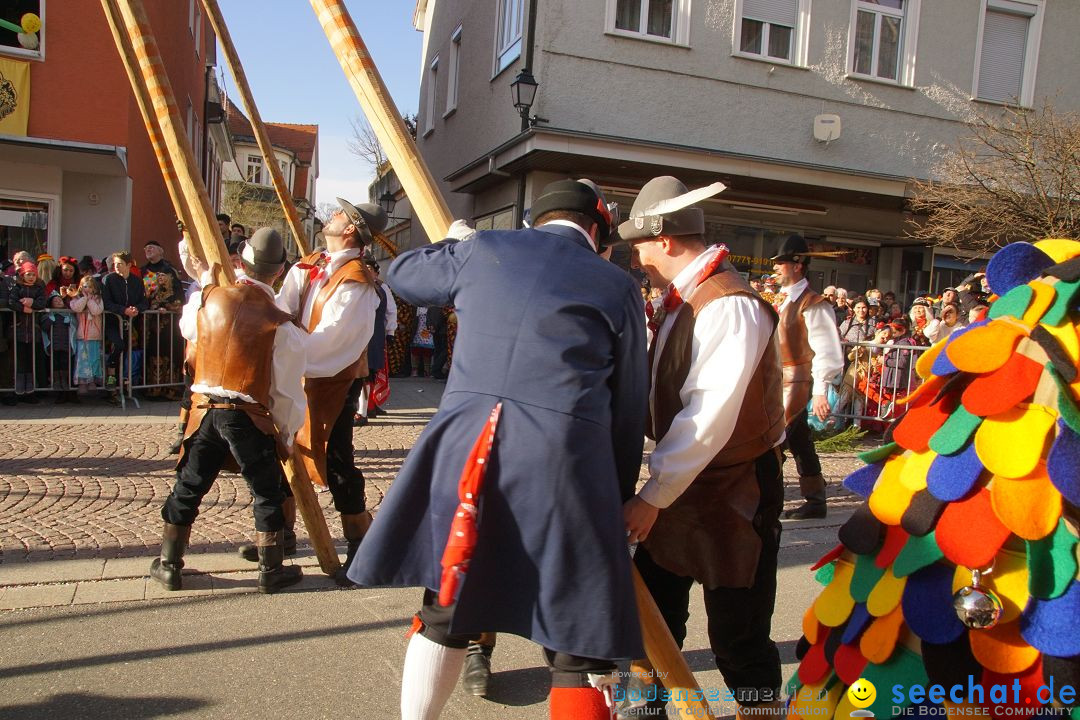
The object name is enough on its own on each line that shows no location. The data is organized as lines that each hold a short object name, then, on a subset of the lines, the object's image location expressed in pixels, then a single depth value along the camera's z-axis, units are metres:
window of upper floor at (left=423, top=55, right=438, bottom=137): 18.95
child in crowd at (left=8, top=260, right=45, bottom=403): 8.90
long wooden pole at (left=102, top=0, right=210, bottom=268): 4.05
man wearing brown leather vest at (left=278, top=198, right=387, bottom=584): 3.95
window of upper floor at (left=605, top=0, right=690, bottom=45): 12.55
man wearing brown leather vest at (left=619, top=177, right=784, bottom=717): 2.29
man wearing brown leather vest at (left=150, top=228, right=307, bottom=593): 3.68
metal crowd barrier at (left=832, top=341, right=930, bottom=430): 9.41
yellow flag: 11.27
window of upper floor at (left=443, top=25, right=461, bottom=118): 17.20
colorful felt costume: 1.74
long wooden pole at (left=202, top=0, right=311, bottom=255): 4.74
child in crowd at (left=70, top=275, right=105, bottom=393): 9.03
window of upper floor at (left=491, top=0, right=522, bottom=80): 13.24
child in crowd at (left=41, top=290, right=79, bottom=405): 9.02
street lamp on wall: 11.35
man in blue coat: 2.02
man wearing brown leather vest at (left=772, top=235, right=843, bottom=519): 5.47
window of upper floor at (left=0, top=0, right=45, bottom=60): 11.48
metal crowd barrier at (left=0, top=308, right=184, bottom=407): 8.99
